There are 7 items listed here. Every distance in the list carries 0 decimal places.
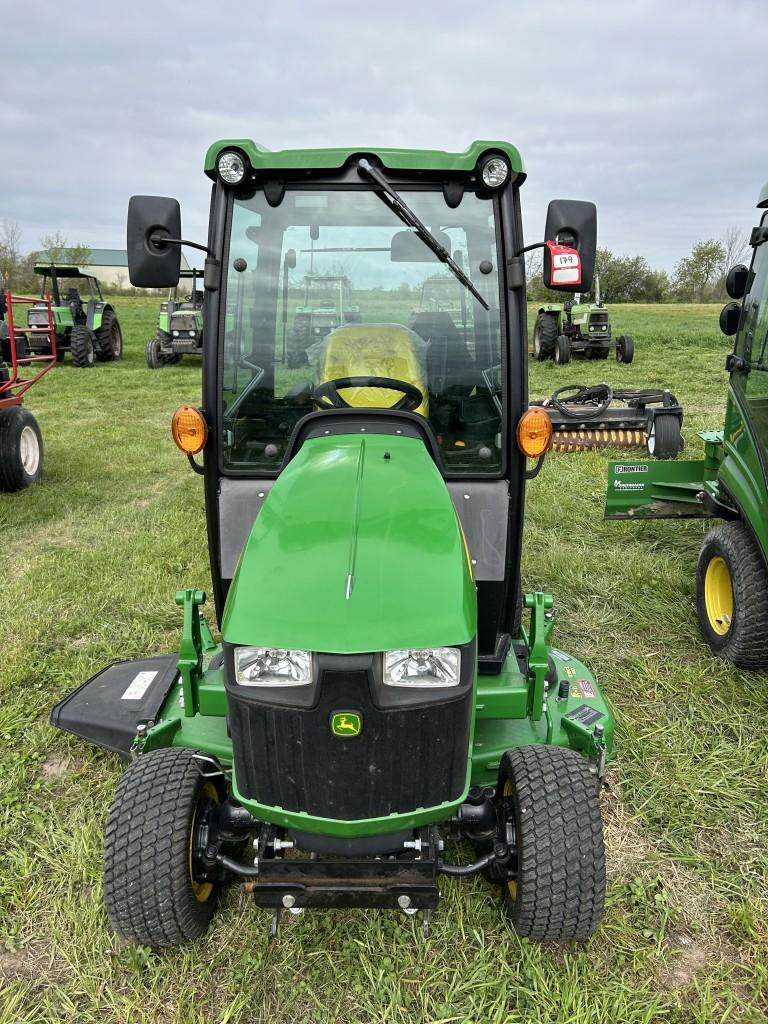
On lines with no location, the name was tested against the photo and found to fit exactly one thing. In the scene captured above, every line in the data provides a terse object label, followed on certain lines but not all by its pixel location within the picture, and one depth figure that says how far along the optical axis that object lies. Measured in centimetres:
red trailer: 660
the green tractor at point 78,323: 1583
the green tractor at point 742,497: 359
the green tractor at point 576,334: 1578
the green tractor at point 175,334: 1617
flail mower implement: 788
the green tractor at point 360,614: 179
